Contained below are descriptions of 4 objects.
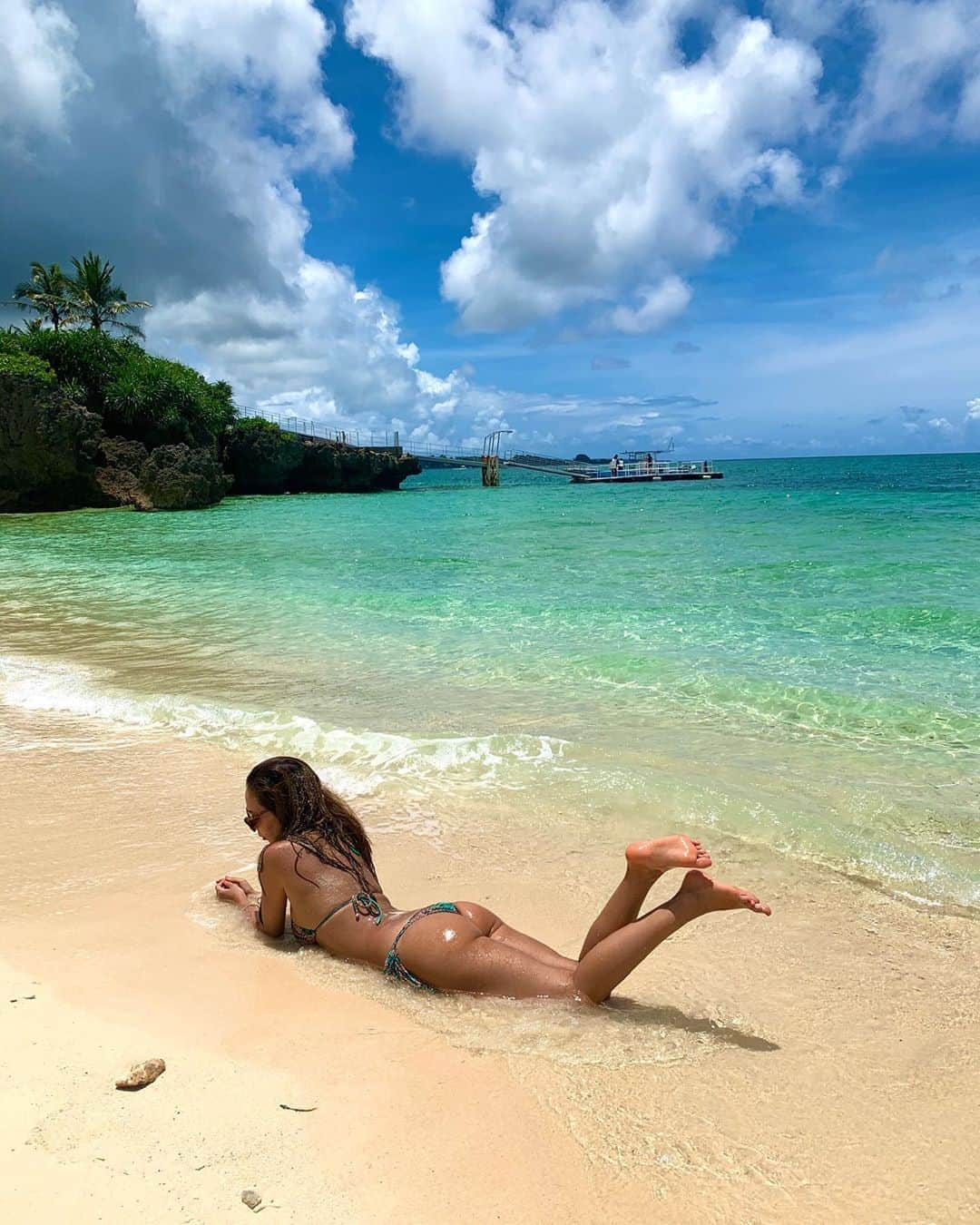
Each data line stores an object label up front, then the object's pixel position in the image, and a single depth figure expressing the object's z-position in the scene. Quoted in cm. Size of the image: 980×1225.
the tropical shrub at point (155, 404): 3856
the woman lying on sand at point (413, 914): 282
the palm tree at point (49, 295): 4388
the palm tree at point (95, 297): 4475
